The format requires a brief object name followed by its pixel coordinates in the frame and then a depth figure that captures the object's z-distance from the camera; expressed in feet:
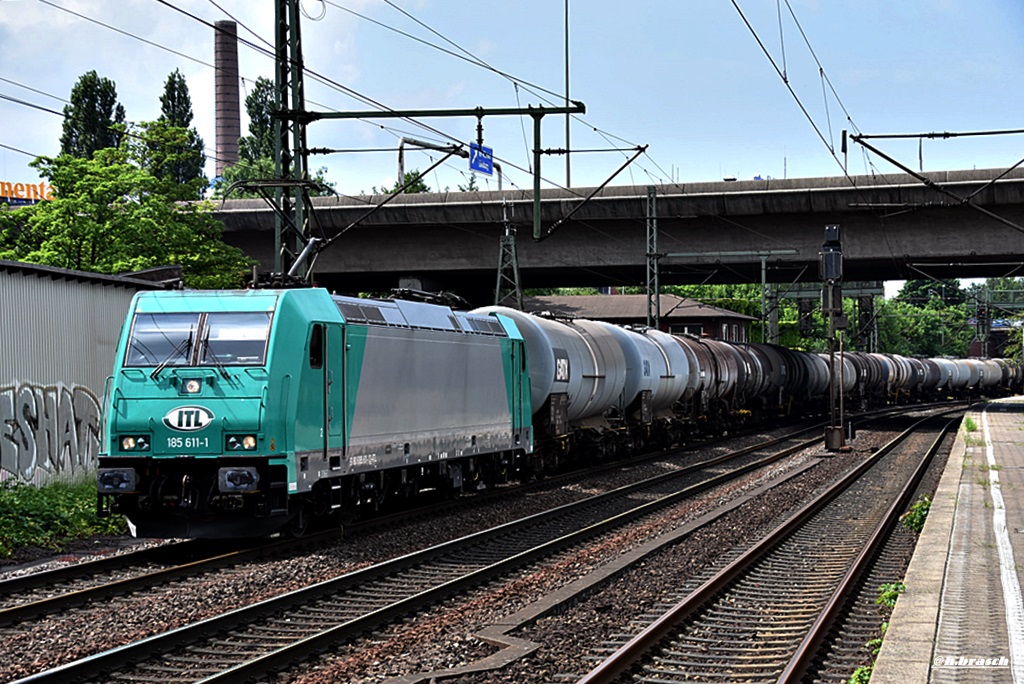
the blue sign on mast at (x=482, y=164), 120.67
